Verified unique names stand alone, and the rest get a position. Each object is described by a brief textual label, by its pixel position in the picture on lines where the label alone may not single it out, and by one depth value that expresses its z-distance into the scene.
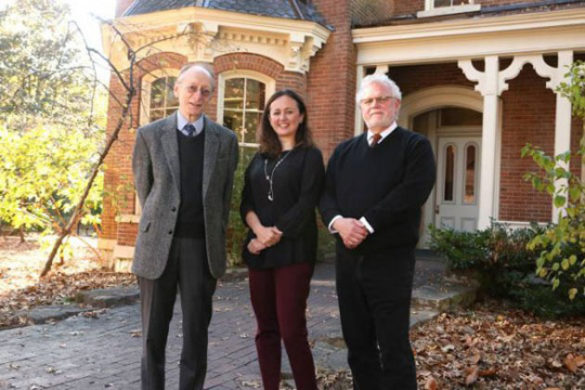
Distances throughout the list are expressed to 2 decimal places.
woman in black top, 2.96
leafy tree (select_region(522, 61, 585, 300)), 3.63
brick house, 9.27
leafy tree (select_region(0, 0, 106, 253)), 9.80
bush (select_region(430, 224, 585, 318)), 6.66
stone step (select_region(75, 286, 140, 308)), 6.14
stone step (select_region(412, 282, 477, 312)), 6.02
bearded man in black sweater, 2.81
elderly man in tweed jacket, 2.94
